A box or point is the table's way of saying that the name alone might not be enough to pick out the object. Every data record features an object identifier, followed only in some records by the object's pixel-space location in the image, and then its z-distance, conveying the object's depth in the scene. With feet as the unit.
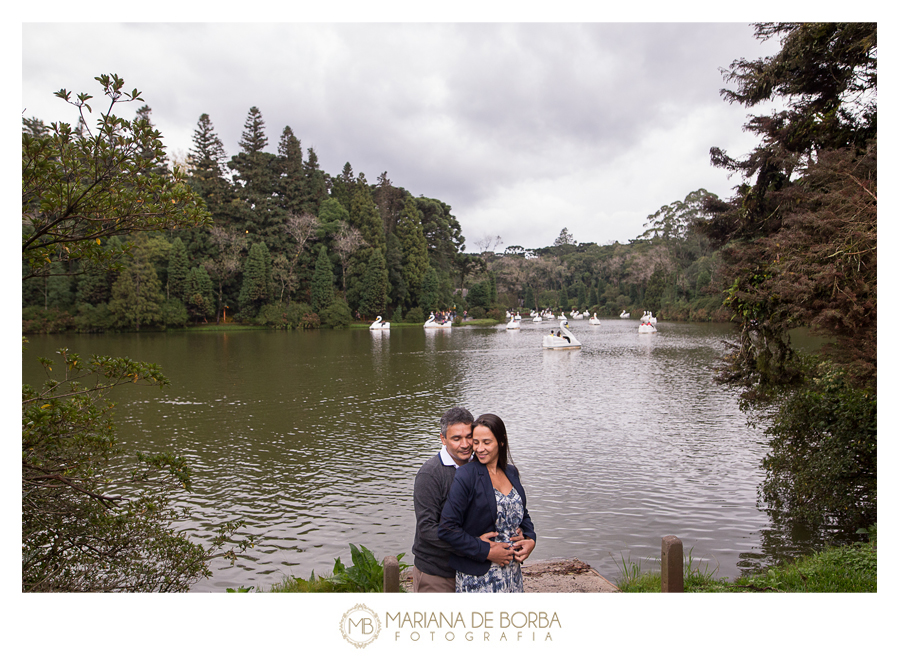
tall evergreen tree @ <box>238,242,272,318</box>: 126.62
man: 7.86
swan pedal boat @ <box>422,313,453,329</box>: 129.90
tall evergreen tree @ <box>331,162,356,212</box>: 153.08
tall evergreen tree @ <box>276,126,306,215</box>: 138.82
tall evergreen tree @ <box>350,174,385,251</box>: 143.64
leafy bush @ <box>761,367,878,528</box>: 16.11
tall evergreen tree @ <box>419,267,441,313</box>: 144.66
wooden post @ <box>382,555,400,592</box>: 9.25
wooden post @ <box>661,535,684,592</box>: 9.80
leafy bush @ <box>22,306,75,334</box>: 95.35
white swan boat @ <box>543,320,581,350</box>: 79.56
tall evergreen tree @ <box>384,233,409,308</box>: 143.95
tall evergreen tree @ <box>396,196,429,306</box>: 145.28
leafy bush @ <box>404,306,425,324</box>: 143.54
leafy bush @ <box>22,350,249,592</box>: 9.78
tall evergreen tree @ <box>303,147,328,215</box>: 142.51
